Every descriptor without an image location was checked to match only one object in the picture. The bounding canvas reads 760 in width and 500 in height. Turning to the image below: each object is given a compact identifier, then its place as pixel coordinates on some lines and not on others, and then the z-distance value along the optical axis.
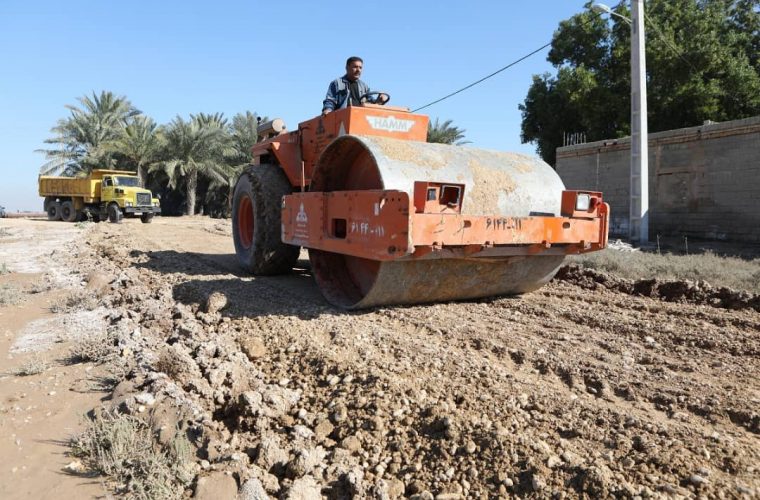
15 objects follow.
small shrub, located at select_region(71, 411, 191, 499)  2.54
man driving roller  6.22
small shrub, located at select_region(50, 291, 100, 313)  6.06
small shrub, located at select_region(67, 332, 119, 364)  4.28
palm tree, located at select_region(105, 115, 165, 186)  29.72
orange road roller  4.07
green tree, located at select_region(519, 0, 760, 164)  21.44
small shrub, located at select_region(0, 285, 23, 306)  6.55
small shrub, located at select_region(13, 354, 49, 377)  4.11
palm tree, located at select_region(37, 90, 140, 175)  30.83
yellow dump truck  25.08
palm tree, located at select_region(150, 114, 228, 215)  29.20
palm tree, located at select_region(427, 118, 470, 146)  27.12
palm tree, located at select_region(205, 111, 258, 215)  29.61
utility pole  12.45
